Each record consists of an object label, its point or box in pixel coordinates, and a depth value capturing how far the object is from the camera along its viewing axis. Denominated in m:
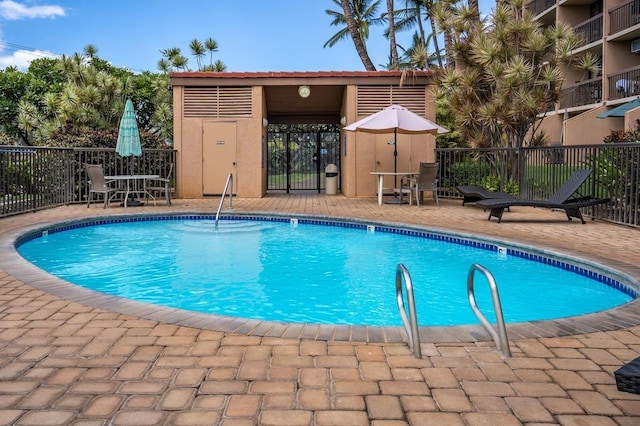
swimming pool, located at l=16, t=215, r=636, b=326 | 4.80
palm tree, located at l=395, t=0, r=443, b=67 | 30.85
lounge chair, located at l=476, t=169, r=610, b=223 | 8.62
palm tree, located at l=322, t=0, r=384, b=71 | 31.72
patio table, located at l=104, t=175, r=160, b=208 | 11.43
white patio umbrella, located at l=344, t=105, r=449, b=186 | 11.72
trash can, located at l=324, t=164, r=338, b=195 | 16.15
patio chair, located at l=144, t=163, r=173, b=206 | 13.50
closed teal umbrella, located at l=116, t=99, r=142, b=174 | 12.05
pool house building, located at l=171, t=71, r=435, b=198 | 13.96
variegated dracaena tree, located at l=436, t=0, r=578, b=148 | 12.71
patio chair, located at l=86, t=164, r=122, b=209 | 11.22
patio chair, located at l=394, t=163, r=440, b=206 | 11.94
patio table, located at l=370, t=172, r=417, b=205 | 12.26
